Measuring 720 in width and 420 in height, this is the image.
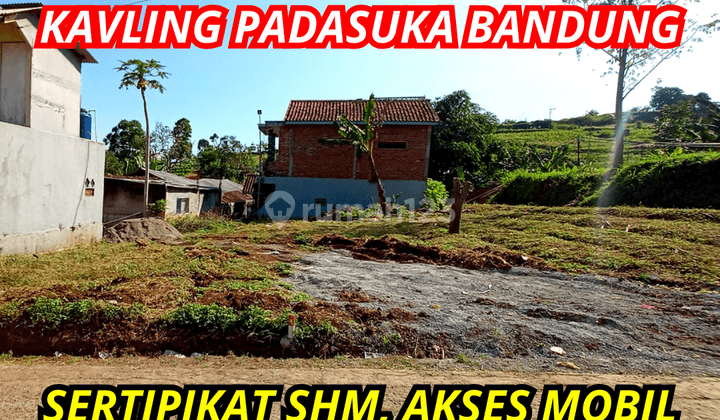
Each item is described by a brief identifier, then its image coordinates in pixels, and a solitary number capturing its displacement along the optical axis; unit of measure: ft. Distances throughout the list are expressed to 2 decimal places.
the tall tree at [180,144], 143.95
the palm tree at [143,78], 57.31
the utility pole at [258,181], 67.97
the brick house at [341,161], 65.16
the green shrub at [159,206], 60.64
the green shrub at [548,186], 52.80
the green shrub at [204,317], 15.23
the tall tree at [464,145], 75.10
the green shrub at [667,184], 41.42
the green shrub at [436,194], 62.75
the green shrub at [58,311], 15.26
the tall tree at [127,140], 132.87
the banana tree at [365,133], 55.95
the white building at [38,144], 25.36
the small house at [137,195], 60.85
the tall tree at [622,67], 55.16
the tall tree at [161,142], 148.10
